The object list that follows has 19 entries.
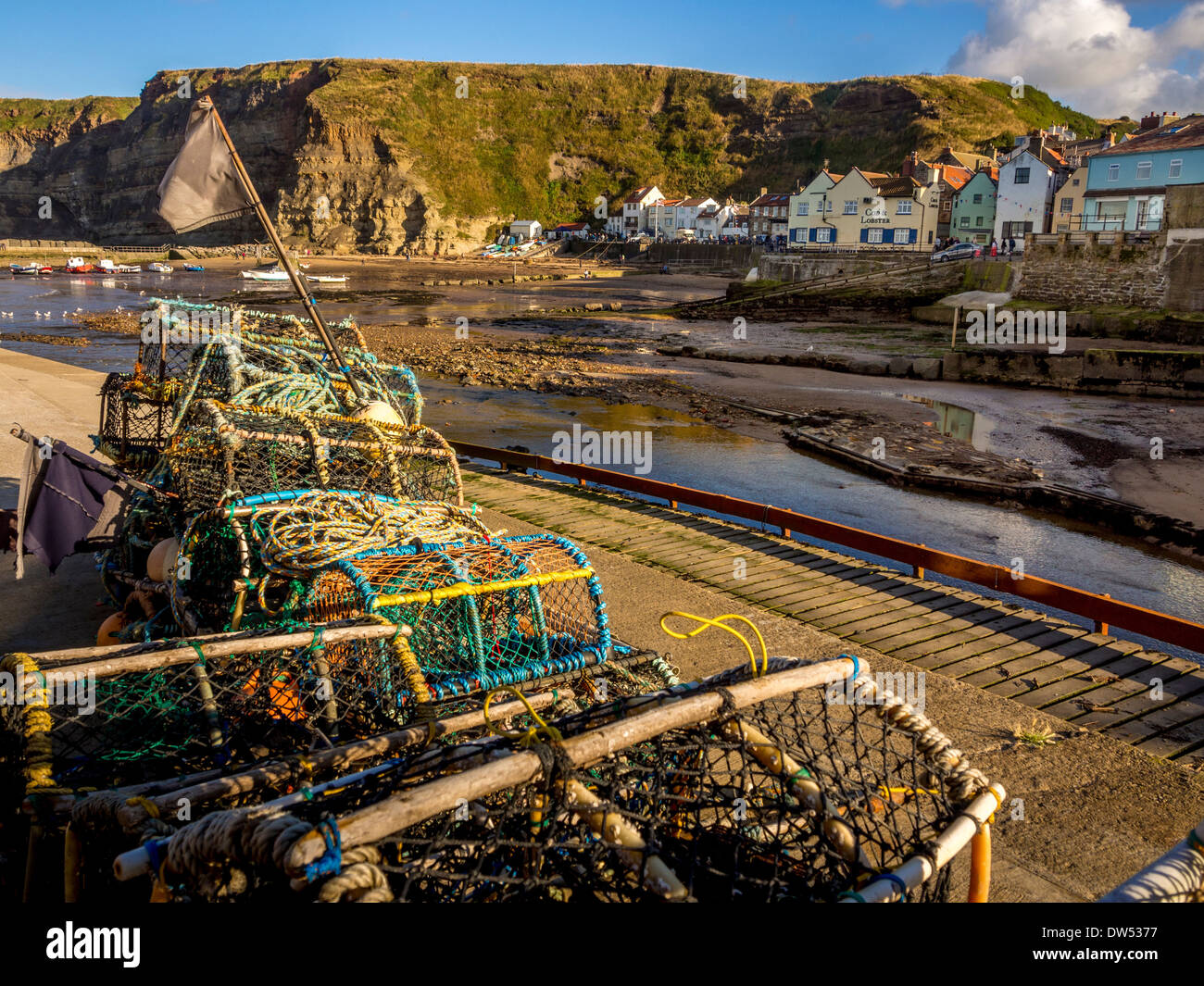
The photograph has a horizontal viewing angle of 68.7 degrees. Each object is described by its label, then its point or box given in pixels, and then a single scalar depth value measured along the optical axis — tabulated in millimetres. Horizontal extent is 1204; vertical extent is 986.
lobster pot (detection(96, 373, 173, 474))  8375
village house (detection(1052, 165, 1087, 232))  52969
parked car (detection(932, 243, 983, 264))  45872
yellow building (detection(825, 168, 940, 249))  62688
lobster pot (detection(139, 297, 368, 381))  8758
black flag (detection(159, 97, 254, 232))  8328
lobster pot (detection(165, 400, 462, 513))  6398
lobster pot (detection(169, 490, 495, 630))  4758
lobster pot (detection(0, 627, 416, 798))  3664
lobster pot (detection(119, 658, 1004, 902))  2195
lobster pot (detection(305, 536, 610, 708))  4184
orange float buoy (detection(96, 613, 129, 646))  5973
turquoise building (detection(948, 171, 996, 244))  63906
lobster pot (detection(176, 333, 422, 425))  8008
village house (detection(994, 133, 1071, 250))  55188
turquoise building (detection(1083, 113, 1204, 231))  41938
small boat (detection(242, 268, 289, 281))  66125
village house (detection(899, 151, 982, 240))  66812
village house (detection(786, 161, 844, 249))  67875
